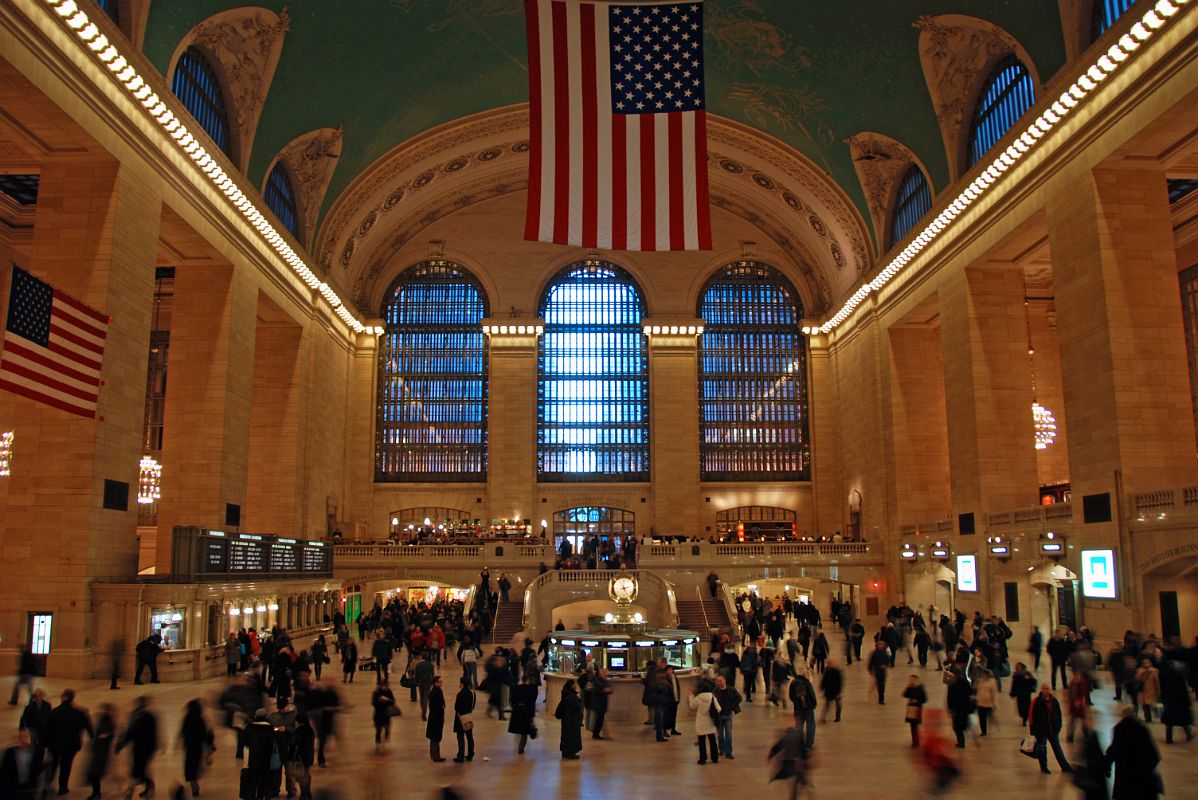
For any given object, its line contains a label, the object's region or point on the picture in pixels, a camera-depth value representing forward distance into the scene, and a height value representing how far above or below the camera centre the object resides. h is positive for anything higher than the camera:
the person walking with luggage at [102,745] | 9.15 -1.72
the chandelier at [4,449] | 23.17 +2.56
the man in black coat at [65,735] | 9.38 -1.67
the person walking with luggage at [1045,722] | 10.37 -1.73
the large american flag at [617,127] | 15.84 +6.97
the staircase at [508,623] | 27.19 -1.86
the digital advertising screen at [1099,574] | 20.05 -0.36
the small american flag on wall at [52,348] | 15.28 +3.46
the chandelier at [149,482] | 31.07 +2.44
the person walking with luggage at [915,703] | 11.65 -1.73
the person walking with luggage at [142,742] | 9.28 -1.72
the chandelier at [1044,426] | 32.72 +4.40
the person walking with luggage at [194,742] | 9.46 -1.75
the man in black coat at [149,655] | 17.73 -1.73
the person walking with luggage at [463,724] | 11.49 -1.92
